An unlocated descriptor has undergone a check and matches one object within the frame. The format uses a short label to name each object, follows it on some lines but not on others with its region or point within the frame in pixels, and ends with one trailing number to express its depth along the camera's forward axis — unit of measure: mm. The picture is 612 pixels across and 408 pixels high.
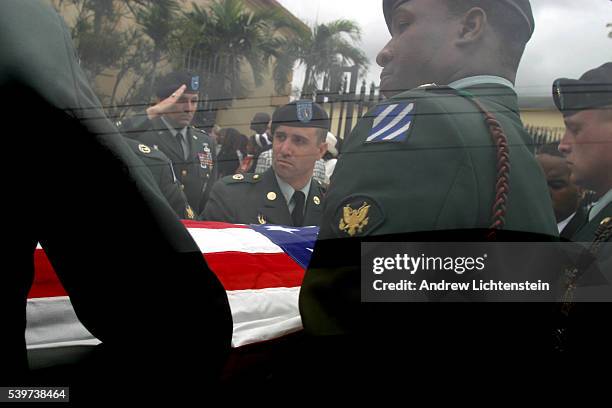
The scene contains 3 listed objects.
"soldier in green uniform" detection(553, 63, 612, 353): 941
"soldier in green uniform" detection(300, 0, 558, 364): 930
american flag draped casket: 1153
